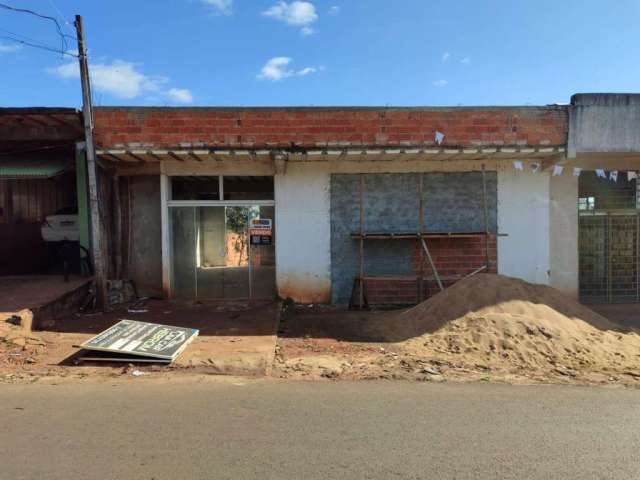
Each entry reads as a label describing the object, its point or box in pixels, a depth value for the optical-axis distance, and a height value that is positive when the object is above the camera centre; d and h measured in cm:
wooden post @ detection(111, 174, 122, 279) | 1116 +23
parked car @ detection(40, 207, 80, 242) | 1179 +21
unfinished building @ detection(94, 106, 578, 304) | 1045 +80
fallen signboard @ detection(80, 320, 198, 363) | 624 -153
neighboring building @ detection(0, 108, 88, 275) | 1070 +130
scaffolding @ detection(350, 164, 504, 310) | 1059 -12
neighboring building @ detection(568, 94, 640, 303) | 1152 -3
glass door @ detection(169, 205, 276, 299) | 1118 -50
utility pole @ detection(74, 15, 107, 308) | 889 +126
